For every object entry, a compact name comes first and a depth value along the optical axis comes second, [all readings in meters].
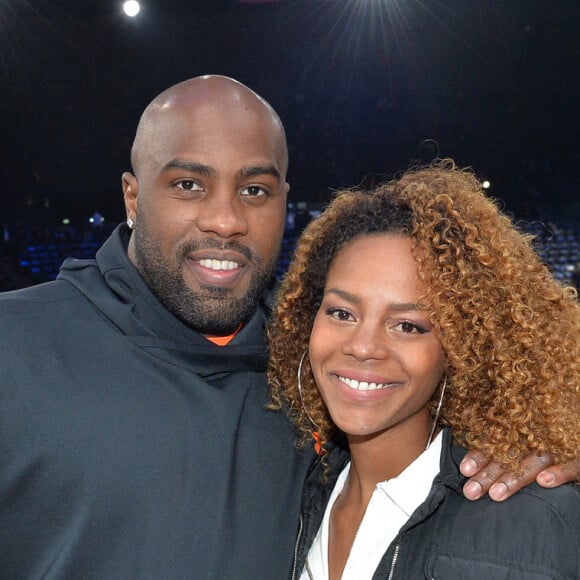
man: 1.34
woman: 1.31
